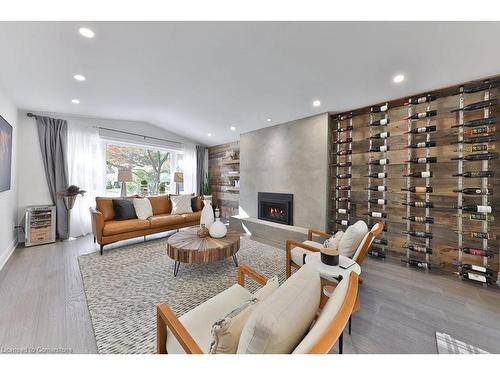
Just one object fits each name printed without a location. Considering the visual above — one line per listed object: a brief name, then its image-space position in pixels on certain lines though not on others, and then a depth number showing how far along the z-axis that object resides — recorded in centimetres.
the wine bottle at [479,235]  229
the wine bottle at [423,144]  264
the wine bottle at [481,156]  226
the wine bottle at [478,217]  230
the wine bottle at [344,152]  341
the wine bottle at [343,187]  342
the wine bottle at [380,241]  300
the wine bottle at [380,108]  294
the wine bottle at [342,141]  337
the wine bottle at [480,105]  225
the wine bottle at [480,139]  227
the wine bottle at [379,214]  302
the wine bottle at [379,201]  300
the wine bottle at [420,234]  267
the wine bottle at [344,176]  338
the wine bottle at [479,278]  226
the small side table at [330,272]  163
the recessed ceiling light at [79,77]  261
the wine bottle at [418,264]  267
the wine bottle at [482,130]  232
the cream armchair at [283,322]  65
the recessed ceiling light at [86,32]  184
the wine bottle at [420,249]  267
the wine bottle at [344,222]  330
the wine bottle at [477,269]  227
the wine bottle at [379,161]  296
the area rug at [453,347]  140
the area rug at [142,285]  153
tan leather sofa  316
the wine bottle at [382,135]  296
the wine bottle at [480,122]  224
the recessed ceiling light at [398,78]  238
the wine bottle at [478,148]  232
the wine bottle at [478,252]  228
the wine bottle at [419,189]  269
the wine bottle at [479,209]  227
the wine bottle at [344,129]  336
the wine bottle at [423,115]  262
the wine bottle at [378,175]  298
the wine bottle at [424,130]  264
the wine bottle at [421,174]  265
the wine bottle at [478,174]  225
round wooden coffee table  228
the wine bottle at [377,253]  299
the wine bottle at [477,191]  229
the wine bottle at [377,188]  300
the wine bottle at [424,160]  265
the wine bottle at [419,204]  266
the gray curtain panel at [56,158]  373
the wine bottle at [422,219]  268
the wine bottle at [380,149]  297
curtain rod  456
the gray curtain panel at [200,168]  623
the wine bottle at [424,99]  266
